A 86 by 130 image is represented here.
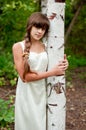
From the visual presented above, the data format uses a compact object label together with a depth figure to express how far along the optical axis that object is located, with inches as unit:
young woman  128.6
